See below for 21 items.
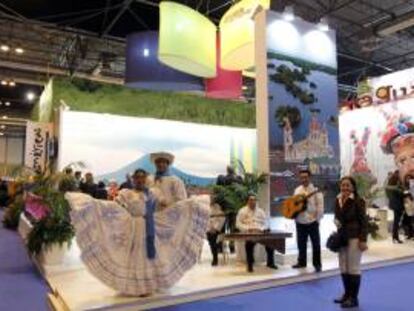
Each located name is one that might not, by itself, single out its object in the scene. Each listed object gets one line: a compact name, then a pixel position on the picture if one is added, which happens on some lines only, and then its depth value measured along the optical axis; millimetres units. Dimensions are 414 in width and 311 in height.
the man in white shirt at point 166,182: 5168
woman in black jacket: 4637
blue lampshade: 9977
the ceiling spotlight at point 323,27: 8094
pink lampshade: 9891
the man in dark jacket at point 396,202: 9311
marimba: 6117
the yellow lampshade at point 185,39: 7809
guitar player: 6348
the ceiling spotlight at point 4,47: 13570
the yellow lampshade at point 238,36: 7828
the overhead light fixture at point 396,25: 10594
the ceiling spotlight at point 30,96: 20984
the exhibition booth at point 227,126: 6359
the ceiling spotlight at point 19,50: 14109
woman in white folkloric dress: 4684
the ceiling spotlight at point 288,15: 7628
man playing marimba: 6484
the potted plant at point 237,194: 7023
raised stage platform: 4668
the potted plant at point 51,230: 6566
